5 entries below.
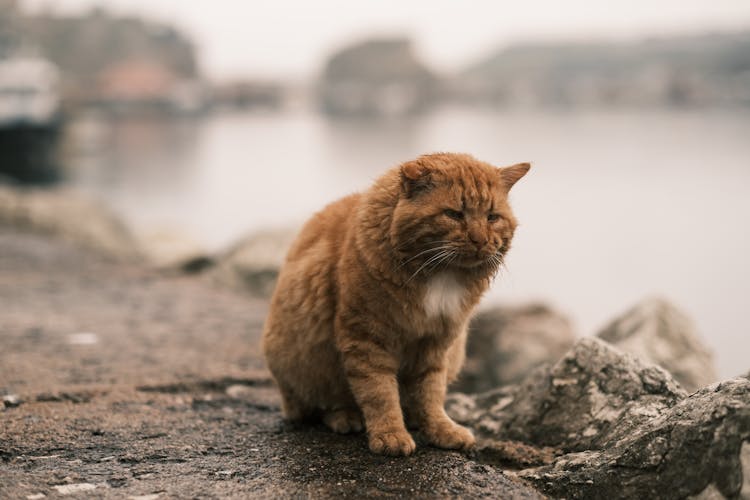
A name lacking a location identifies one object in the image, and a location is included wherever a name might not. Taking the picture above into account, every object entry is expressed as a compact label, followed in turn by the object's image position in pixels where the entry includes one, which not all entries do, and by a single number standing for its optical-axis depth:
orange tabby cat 2.92
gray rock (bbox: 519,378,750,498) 2.50
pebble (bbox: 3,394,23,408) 3.79
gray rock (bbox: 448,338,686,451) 3.26
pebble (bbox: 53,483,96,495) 2.77
